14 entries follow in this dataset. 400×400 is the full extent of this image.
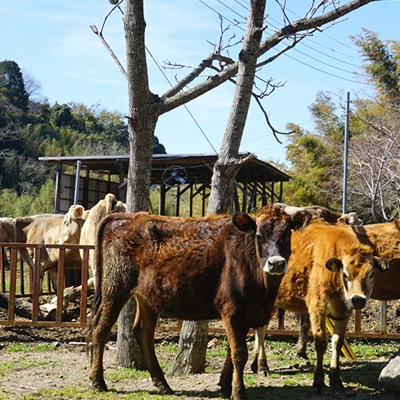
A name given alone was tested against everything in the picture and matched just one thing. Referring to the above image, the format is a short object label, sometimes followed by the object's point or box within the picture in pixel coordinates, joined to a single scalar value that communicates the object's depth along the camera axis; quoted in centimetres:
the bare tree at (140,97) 859
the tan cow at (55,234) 1517
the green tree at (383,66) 3734
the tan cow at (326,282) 705
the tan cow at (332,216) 994
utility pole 2573
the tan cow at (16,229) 1869
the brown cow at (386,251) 867
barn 2680
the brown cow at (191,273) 667
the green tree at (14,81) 6244
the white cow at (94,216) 1309
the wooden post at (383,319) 1022
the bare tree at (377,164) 3012
